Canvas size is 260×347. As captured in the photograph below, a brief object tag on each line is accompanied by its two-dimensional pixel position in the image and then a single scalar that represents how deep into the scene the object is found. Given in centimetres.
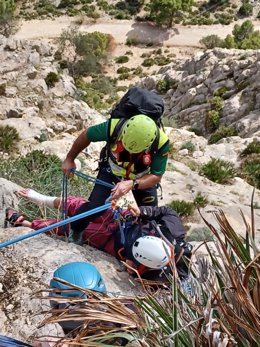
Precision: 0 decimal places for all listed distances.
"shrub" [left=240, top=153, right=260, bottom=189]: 1447
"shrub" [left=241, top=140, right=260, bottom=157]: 1695
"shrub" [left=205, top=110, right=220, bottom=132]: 2362
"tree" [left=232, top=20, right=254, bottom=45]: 4525
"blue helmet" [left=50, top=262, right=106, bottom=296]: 357
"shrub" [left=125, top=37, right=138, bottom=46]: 4809
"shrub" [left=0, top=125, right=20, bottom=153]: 1230
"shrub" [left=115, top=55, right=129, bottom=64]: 4491
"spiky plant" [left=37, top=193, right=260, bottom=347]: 211
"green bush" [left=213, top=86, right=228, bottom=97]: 2534
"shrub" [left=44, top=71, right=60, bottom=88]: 1729
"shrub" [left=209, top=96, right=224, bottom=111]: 2425
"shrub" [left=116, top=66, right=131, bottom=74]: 4291
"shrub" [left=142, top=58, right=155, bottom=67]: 4356
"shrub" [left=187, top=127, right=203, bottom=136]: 2377
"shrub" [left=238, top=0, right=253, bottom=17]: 5234
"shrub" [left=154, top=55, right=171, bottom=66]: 4356
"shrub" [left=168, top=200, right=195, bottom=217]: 962
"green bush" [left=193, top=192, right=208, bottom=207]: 1066
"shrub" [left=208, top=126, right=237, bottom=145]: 2128
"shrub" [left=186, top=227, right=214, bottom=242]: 800
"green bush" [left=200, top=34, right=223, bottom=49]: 4556
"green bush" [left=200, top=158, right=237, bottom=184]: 1334
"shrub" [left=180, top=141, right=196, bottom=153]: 1636
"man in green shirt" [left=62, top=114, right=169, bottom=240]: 496
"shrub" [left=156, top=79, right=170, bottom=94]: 2983
